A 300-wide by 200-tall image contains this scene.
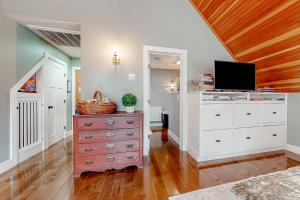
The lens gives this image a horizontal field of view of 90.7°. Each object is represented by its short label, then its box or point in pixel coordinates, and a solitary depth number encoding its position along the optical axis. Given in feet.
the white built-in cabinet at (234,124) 8.59
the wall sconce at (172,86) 21.44
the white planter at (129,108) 8.05
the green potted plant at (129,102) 7.93
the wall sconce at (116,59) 8.73
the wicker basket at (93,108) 7.11
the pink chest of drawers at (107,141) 6.91
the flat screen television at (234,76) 9.07
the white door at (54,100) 10.52
